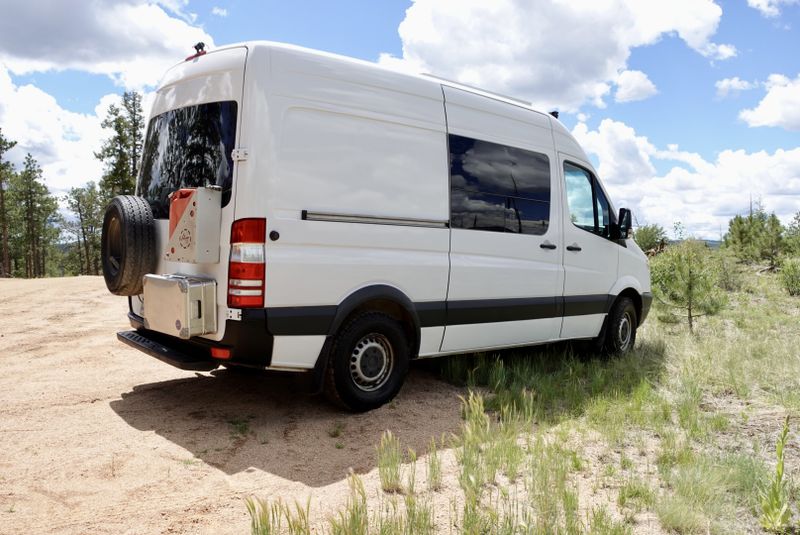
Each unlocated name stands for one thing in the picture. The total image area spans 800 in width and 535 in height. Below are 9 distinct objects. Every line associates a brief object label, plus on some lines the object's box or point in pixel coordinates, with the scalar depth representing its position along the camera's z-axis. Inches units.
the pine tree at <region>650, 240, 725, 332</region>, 394.9
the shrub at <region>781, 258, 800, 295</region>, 563.5
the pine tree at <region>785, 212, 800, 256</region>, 755.4
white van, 174.2
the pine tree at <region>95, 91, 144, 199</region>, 1525.6
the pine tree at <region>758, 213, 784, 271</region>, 818.8
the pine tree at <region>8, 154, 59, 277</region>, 2153.1
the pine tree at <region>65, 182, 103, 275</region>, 2571.4
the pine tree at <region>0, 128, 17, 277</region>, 1630.0
